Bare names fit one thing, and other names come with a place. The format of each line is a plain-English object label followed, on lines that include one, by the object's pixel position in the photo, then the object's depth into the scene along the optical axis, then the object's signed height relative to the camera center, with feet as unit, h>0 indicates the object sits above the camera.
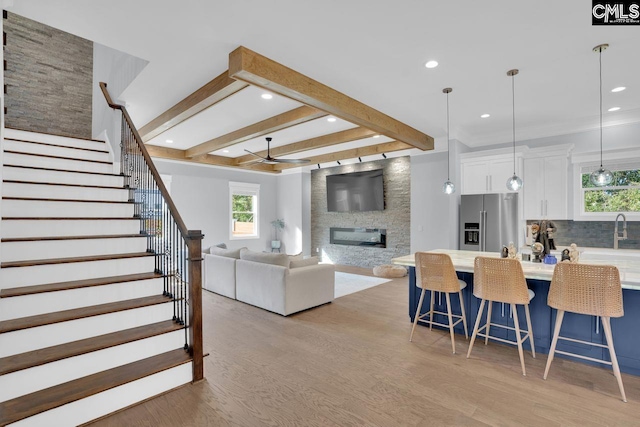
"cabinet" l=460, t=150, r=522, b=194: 18.15 +2.47
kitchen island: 8.76 -3.39
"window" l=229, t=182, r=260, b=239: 28.91 +0.43
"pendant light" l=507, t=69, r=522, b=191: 11.50 +1.44
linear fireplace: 25.77 -2.05
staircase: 6.79 -2.45
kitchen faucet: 16.26 -1.21
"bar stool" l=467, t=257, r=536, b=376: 8.94 -2.17
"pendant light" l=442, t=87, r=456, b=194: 14.48 +1.17
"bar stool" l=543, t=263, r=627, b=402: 7.67 -2.11
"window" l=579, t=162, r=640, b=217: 16.49 +1.05
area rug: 18.63 -4.65
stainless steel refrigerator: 17.63 -0.51
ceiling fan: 20.08 +3.52
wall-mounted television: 25.75 +1.92
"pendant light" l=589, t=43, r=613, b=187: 10.67 +1.20
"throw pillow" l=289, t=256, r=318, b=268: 14.92 -2.39
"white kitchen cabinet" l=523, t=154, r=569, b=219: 17.58 +1.43
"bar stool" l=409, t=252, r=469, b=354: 10.26 -2.15
